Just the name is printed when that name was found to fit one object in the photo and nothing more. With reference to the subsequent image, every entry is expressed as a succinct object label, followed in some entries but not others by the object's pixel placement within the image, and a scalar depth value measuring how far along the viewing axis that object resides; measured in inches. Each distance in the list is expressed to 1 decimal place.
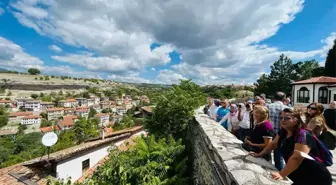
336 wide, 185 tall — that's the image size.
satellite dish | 300.9
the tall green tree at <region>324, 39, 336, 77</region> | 1072.7
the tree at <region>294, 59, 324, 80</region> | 1295.5
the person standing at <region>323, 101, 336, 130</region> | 166.5
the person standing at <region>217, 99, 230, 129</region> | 216.2
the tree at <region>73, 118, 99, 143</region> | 1521.9
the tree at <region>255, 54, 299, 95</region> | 1256.8
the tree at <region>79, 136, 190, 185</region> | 166.3
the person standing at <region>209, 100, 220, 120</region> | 237.6
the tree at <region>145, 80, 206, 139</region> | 275.0
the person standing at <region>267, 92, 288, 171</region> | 157.5
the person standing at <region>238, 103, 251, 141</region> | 166.2
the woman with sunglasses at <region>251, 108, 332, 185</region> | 66.4
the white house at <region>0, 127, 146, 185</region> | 270.1
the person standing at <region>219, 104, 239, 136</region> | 182.1
